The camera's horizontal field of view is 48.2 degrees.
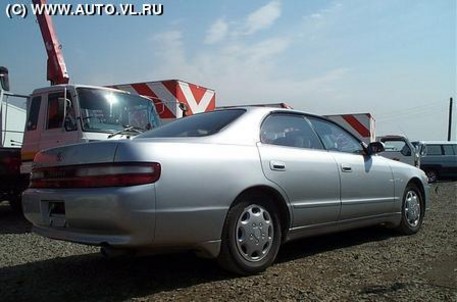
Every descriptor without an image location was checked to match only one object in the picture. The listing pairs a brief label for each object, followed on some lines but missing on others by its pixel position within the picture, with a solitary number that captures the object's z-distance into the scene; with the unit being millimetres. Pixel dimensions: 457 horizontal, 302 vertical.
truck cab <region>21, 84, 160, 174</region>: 7160
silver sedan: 3557
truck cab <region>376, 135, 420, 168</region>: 13141
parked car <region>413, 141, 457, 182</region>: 19875
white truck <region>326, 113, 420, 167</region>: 14688
